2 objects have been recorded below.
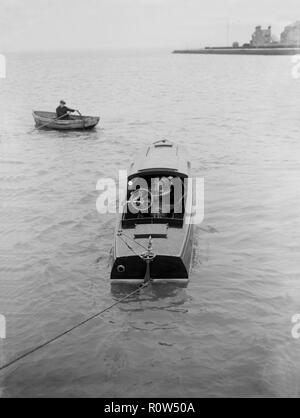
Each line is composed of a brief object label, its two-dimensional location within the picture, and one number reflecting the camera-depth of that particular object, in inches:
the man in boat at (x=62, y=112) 1473.9
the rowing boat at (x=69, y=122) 1465.3
